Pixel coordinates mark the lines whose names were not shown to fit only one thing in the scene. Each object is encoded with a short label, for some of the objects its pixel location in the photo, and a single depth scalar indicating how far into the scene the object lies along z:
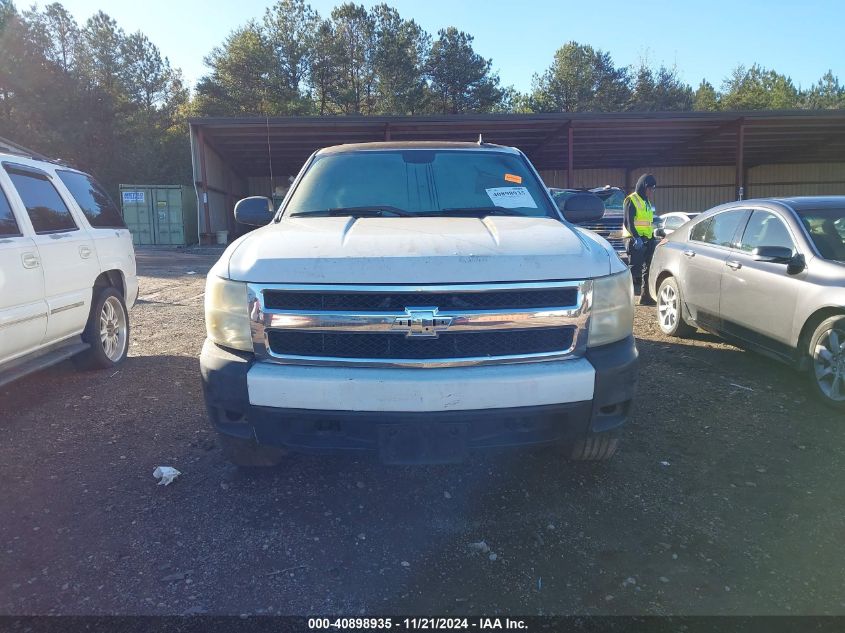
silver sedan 4.38
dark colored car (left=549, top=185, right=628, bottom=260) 12.12
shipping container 23.42
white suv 4.13
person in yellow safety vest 8.45
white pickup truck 2.57
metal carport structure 20.31
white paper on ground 3.29
